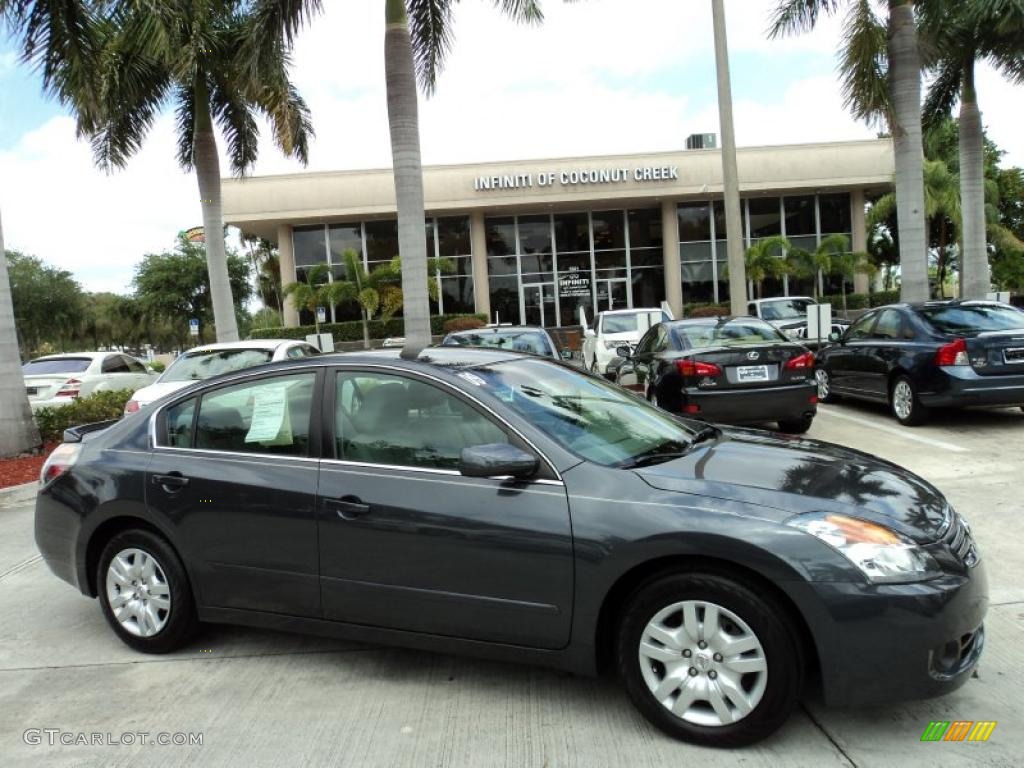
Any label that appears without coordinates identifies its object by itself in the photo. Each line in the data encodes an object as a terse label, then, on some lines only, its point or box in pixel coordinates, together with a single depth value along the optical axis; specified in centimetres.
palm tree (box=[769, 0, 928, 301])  1314
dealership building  2880
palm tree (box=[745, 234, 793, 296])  2745
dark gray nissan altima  281
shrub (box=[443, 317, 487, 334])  2789
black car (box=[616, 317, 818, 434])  834
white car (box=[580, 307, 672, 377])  1523
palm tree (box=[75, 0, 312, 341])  1191
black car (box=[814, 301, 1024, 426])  845
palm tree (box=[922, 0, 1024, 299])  1552
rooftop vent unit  3338
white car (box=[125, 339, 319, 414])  923
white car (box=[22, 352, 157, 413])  1307
